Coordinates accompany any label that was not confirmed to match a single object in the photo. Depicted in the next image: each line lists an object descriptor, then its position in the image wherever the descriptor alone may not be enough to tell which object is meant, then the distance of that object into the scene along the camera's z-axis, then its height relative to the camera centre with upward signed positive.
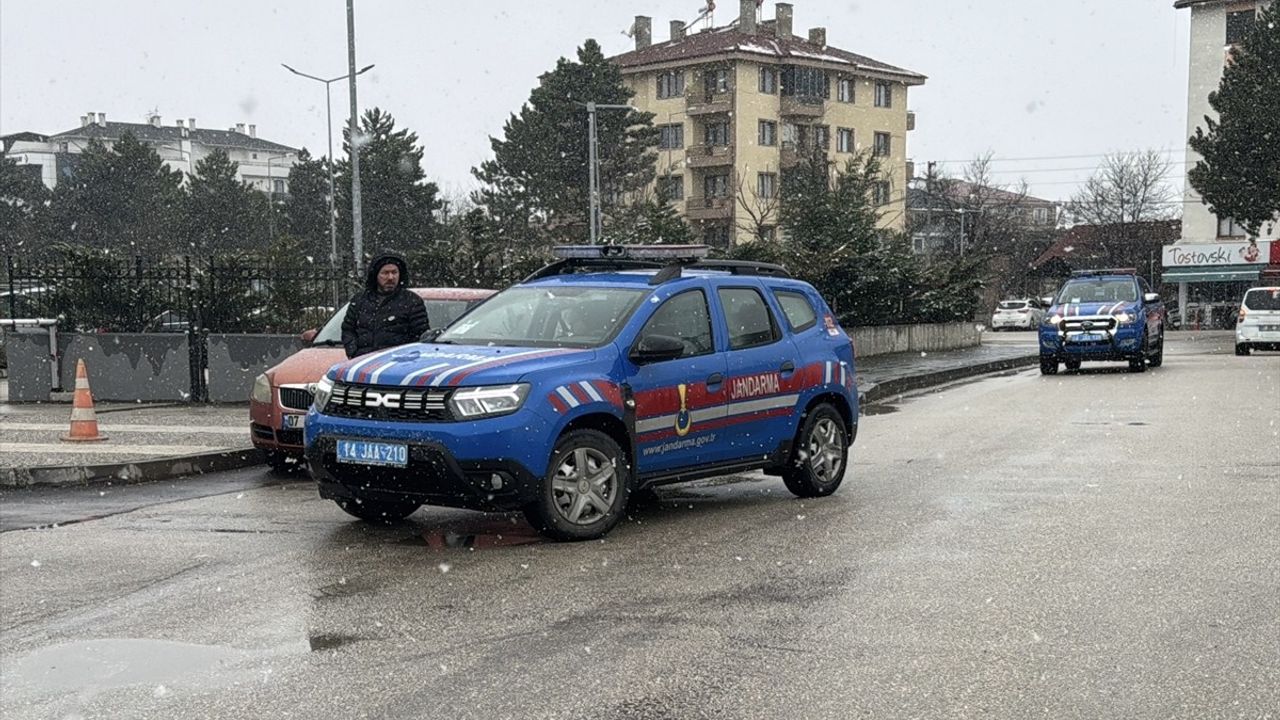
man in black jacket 10.88 -0.29
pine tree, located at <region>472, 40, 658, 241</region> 62.28 +5.38
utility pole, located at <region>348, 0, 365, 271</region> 28.94 +2.92
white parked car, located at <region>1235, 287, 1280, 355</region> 31.88 -1.16
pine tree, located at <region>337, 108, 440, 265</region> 68.00 +3.71
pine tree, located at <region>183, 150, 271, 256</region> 74.69 +3.55
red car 11.34 -1.00
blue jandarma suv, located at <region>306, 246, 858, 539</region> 7.81 -0.73
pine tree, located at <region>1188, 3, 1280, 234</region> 51.25 +4.87
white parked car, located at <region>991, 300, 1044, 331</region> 62.50 -1.98
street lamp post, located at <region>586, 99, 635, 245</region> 37.66 +3.09
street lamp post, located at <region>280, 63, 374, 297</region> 56.59 +5.02
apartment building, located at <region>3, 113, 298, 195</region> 142.00 +14.31
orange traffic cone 13.23 -1.32
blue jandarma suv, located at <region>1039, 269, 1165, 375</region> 24.45 -0.90
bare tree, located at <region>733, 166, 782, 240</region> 76.06 +4.08
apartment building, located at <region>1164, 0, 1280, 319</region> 63.06 +1.41
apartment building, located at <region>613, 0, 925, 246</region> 76.62 +9.32
